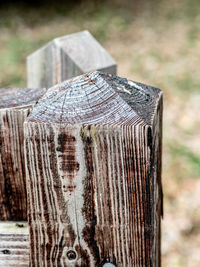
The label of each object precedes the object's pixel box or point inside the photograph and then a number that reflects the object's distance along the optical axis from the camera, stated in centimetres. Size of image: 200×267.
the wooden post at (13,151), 64
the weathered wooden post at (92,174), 57
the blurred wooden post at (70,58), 78
